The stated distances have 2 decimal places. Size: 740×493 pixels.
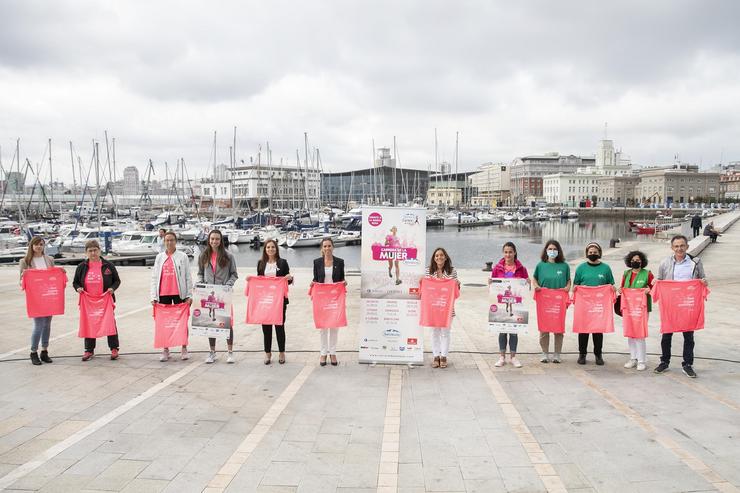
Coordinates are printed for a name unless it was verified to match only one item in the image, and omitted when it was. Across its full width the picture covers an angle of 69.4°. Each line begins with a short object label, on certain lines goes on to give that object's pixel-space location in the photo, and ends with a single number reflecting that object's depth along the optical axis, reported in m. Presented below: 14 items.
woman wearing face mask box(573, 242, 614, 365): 8.28
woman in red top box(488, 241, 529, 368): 8.16
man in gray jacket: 7.70
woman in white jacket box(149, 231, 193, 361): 8.41
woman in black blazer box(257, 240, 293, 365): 8.33
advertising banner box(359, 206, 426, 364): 8.08
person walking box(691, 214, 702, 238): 36.52
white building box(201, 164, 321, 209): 149.38
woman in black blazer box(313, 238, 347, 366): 8.19
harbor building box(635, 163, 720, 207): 168.00
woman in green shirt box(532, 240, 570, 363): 8.27
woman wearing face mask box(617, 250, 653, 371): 8.01
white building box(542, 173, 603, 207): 186.50
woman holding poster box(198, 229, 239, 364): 8.41
